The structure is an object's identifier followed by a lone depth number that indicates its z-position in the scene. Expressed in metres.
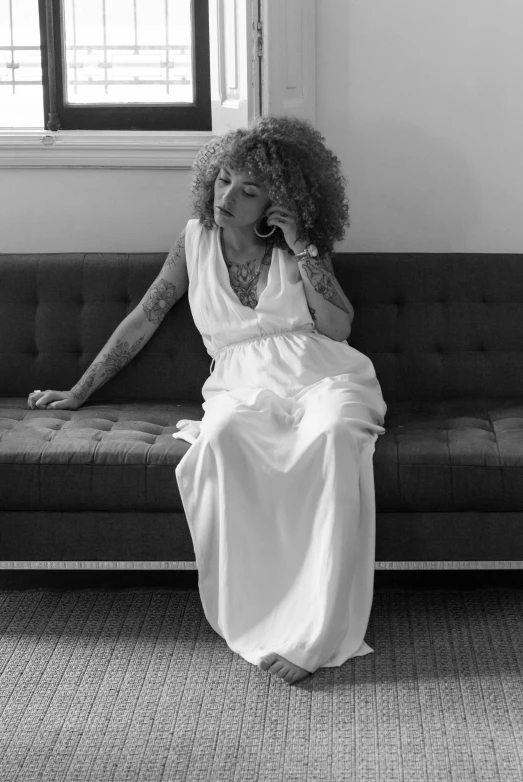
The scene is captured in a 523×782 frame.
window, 3.34
